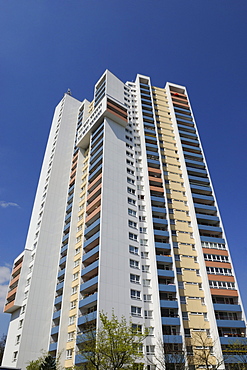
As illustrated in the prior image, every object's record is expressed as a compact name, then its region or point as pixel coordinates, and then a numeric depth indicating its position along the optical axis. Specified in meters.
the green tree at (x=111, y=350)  25.62
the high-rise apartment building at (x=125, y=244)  40.16
